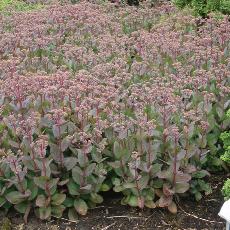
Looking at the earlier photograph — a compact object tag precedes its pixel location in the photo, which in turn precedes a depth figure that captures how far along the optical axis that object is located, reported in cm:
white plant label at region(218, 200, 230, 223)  281
